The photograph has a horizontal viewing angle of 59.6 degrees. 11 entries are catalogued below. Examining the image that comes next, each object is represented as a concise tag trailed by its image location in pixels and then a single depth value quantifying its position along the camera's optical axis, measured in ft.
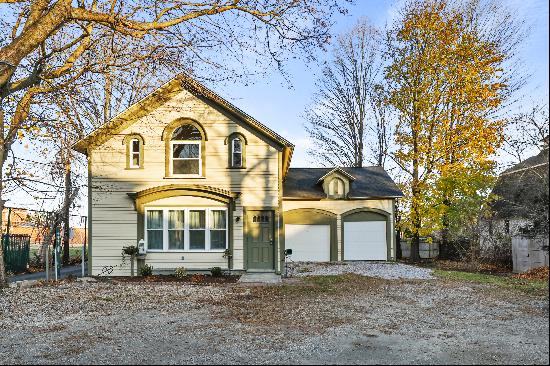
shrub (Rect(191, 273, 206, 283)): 52.76
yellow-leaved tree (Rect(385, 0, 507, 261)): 80.48
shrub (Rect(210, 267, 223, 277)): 56.24
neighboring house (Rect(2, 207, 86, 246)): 64.44
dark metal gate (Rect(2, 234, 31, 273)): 65.00
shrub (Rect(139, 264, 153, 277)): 56.70
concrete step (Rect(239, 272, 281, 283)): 50.64
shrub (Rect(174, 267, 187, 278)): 55.67
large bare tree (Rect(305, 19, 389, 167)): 110.93
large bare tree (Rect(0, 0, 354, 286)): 26.45
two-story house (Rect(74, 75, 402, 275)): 57.88
